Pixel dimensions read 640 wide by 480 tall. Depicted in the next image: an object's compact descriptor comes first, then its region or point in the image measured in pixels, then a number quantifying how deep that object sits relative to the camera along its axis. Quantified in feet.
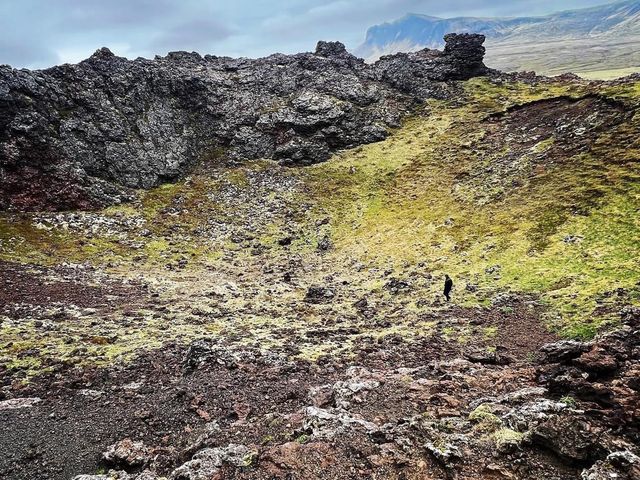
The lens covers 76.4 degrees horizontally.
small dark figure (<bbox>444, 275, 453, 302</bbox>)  116.55
